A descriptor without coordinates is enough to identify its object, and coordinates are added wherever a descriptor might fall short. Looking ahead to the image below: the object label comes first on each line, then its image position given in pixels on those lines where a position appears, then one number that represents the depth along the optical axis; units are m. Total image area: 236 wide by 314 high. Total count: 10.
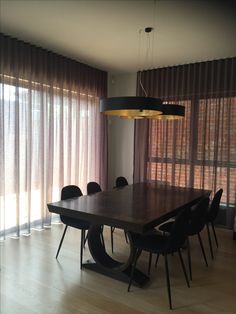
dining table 2.34
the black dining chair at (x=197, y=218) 2.86
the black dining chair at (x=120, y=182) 4.20
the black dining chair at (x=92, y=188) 3.74
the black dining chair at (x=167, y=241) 2.39
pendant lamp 2.46
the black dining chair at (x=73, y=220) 3.09
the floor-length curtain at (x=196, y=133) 4.40
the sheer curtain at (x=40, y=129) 3.64
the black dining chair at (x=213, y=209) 3.32
